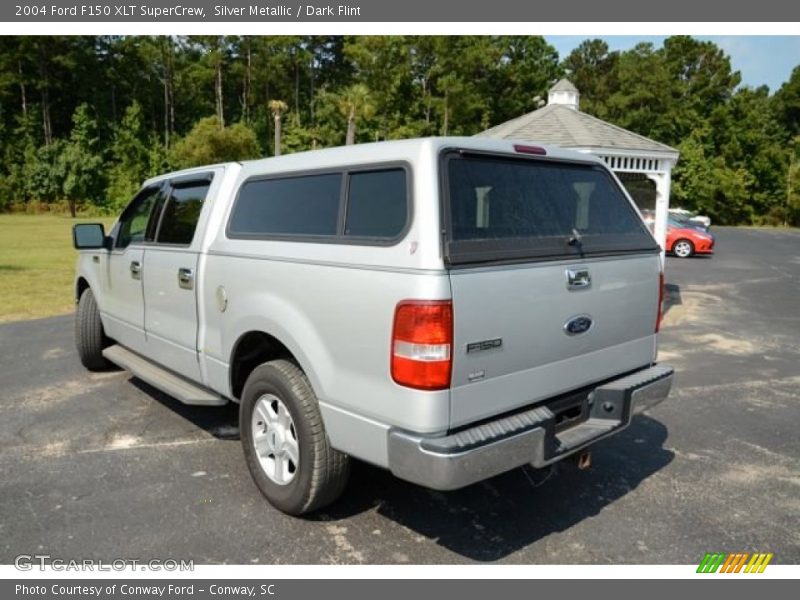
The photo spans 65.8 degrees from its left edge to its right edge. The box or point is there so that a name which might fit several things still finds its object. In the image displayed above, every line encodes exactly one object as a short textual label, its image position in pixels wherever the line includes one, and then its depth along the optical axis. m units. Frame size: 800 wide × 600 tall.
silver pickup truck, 2.76
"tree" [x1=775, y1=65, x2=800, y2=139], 57.75
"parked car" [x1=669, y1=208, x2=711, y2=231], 24.68
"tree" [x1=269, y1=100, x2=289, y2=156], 38.11
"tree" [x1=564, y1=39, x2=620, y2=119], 63.34
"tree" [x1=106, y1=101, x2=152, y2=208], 51.03
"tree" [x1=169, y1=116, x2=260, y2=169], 42.34
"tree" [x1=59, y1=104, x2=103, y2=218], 46.56
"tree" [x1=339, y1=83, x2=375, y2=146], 45.47
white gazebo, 10.75
